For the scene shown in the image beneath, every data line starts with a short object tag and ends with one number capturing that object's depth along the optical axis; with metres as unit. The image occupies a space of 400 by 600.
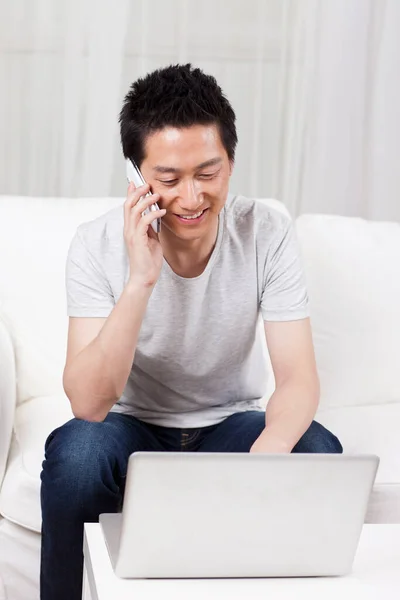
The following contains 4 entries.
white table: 2.30
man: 2.71
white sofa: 3.02
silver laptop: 2.27
